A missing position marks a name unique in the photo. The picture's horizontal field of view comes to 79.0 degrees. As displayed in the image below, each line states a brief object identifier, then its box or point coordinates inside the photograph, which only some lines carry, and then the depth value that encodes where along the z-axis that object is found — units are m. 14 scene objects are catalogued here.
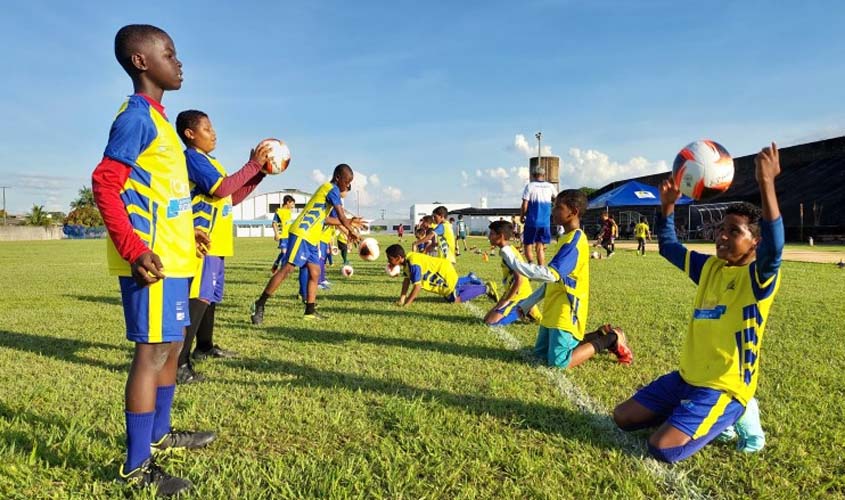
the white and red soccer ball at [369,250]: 8.02
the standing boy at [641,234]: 20.71
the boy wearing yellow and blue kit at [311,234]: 6.41
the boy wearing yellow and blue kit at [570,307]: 4.27
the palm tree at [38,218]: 78.75
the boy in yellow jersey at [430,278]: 7.61
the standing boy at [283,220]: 12.43
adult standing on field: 8.94
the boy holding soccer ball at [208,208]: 3.19
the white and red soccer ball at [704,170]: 3.26
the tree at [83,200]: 93.46
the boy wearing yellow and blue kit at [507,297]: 6.08
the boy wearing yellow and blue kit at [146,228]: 2.26
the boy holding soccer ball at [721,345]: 2.64
